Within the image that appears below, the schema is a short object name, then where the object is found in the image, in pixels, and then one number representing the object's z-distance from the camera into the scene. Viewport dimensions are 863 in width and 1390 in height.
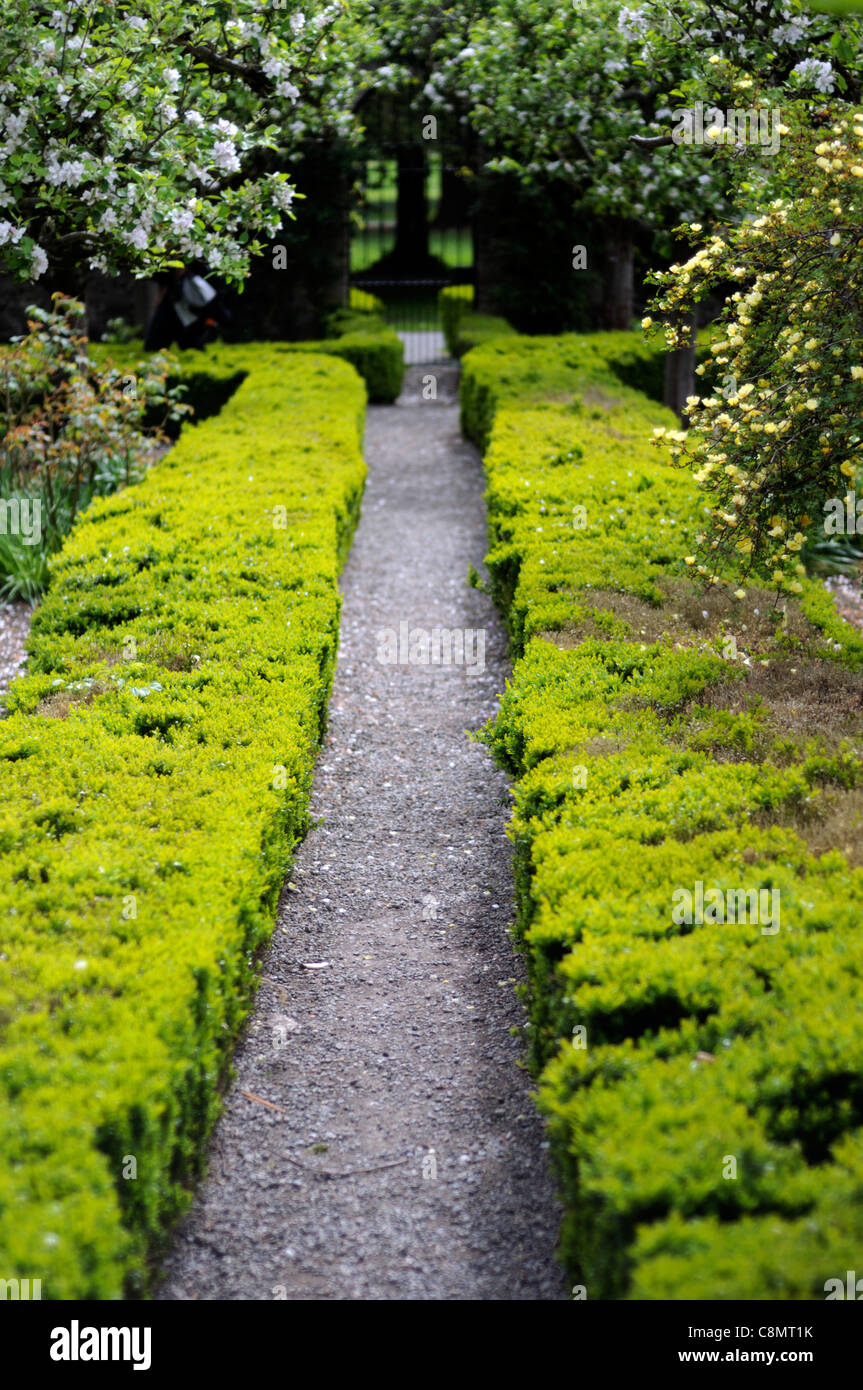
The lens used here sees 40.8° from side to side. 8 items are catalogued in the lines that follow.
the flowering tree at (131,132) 5.91
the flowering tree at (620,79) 6.85
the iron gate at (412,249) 17.34
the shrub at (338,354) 12.34
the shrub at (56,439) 8.09
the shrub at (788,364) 4.53
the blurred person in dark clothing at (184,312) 12.15
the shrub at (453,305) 16.88
